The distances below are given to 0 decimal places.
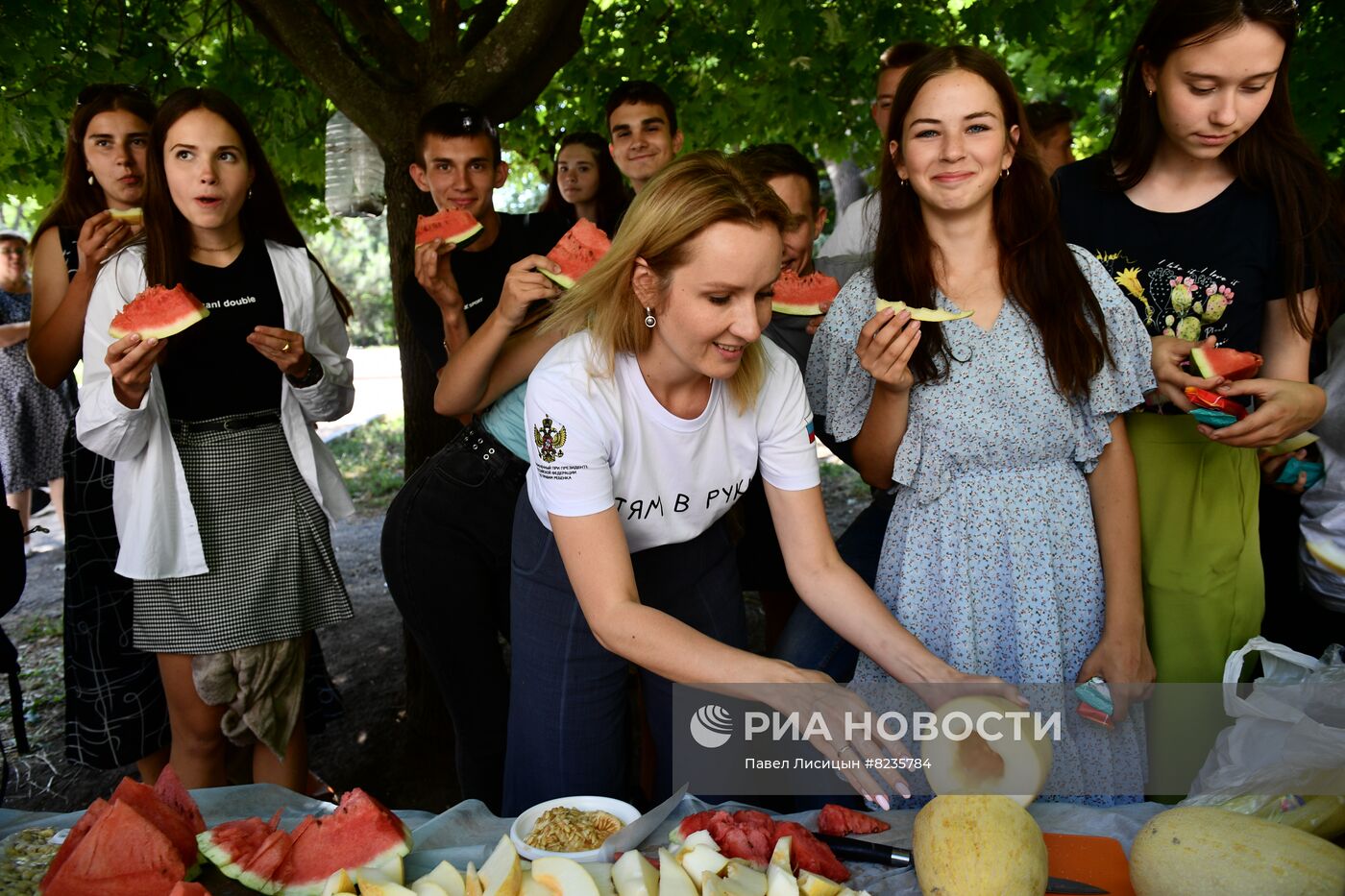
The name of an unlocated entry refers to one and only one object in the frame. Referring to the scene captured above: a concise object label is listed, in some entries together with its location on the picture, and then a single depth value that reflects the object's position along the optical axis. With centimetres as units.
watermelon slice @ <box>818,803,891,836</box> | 209
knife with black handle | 196
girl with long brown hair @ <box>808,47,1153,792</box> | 265
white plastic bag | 202
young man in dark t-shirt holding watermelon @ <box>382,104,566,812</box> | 345
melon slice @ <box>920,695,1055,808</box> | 199
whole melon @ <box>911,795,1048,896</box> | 170
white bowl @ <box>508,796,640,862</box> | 213
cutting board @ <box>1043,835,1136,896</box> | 191
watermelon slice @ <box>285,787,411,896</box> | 199
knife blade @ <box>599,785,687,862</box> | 199
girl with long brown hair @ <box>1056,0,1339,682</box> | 269
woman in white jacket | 324
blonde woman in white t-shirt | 234
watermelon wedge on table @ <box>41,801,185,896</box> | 191
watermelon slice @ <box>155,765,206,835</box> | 220
